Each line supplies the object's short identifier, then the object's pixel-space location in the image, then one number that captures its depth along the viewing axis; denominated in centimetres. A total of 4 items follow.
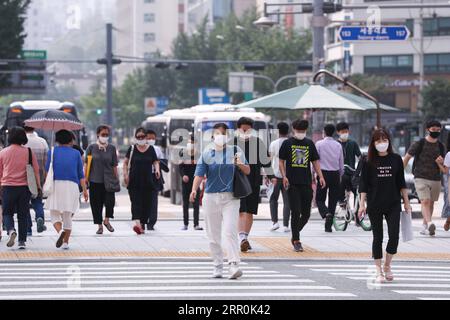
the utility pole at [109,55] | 5441
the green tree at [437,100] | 6894
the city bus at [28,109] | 4344
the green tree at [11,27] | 6291
